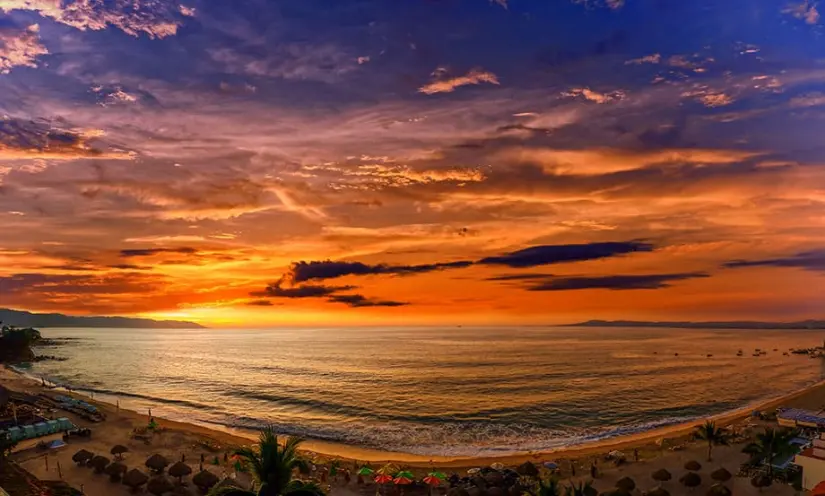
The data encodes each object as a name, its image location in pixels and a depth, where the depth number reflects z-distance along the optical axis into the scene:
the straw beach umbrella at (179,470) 36.81
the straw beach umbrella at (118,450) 42.94
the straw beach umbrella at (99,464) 39.12
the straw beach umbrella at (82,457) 40.42
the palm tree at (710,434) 41.34
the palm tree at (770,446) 34.78
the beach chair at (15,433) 44.16
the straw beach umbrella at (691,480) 34.66
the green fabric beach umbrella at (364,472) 38.02
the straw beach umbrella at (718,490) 31.91
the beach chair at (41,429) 47.14
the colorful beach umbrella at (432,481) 34.59
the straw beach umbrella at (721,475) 34.38
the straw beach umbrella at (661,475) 35.59
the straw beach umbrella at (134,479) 35.50
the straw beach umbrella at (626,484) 33.84
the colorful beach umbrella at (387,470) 35.66
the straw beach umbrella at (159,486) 34.59
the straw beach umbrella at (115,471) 37.51
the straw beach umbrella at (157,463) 38.08
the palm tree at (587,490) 30.41
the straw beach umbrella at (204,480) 36.12
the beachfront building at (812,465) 30.61
